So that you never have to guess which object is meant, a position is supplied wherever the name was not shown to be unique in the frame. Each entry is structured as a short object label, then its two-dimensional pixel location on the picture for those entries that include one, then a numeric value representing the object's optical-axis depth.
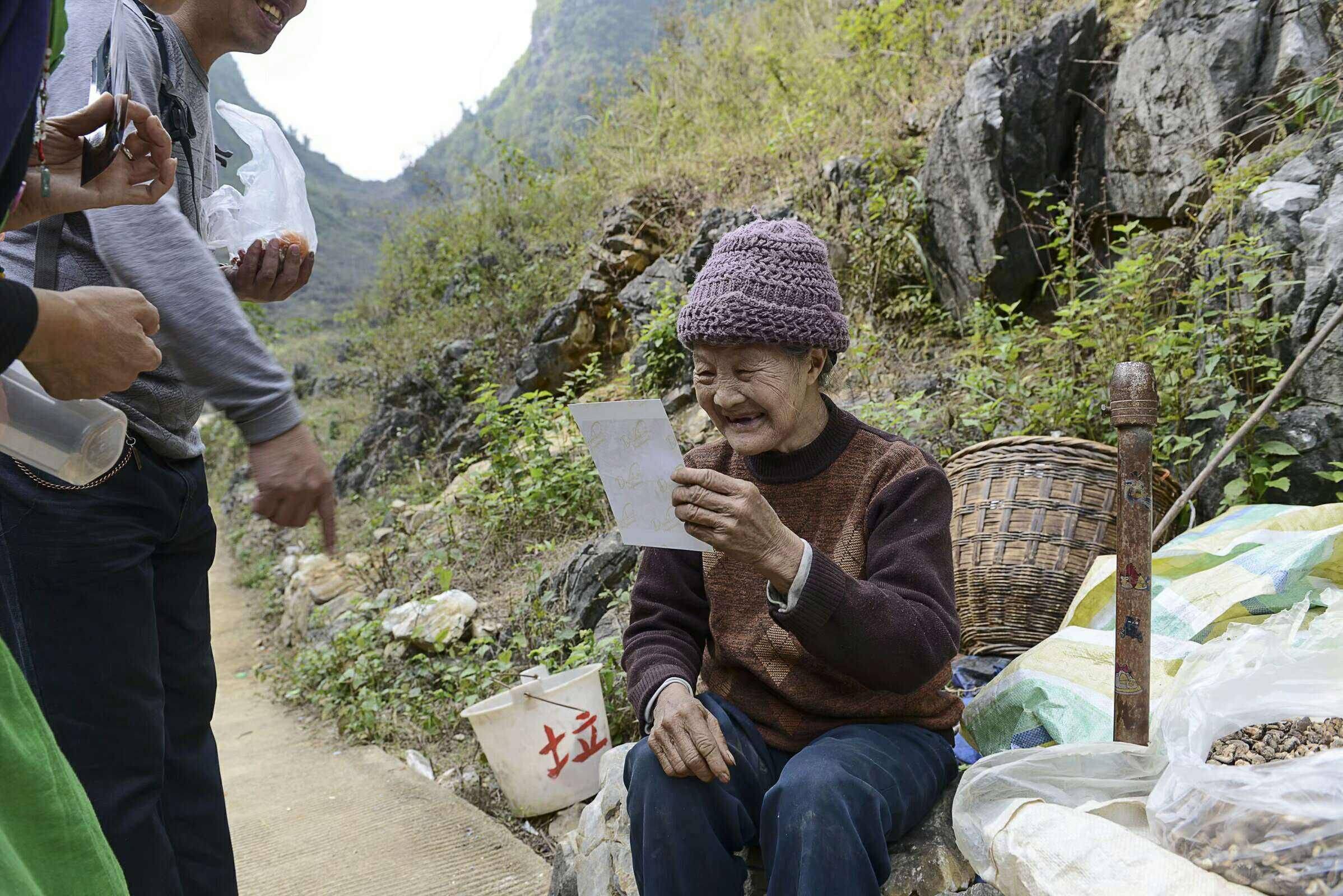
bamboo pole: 2.42
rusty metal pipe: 1.72
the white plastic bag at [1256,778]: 1.25
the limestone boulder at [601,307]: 7.50
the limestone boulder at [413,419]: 8.84
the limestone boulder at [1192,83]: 4.02
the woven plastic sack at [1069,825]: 1.30
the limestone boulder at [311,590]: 6.55
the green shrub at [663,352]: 5.79
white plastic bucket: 2.89
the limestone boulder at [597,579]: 3.99
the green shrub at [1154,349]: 3.05
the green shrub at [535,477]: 5.34
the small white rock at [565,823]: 2.95
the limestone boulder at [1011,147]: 4.92
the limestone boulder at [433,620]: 4.47
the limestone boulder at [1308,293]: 2.83
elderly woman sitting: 1.48
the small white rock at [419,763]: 3.61
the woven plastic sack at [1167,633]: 1.98
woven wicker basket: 2.73
